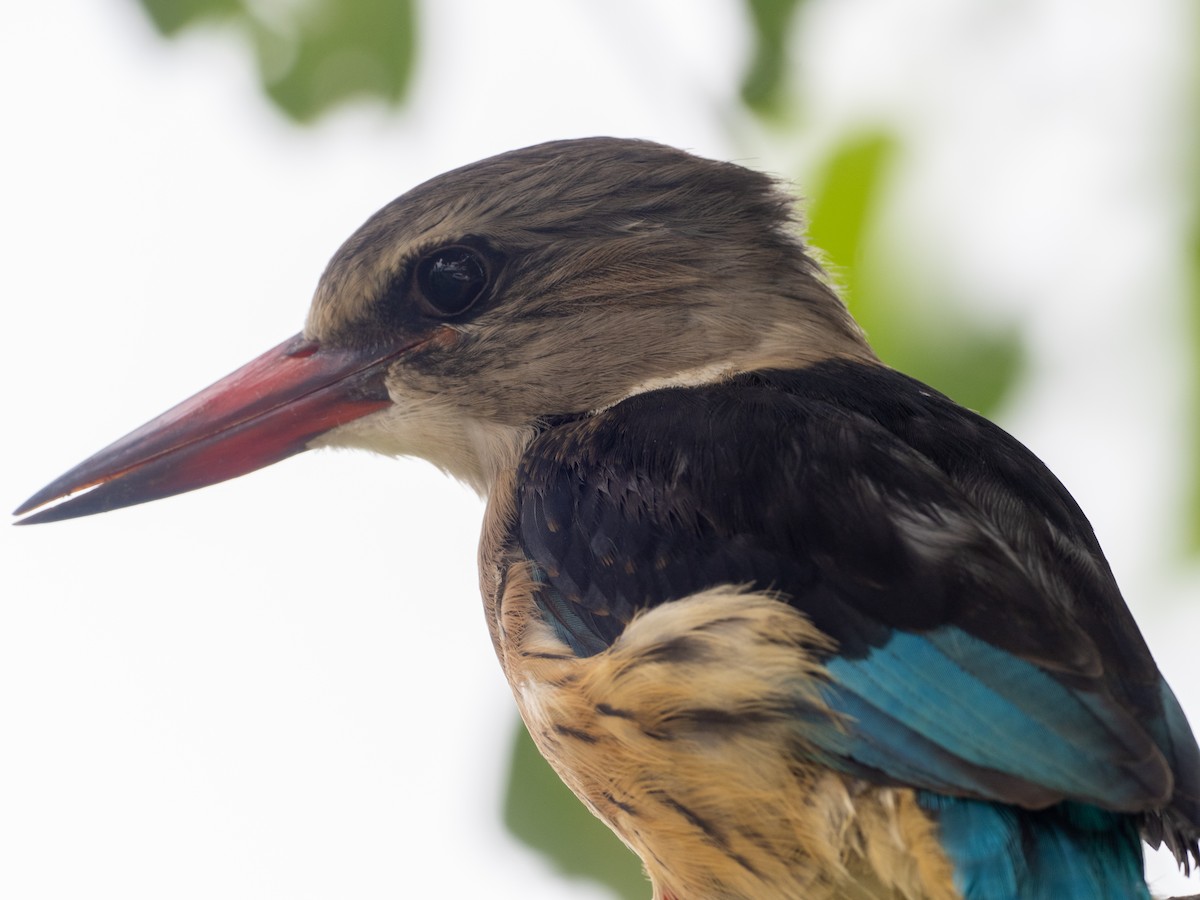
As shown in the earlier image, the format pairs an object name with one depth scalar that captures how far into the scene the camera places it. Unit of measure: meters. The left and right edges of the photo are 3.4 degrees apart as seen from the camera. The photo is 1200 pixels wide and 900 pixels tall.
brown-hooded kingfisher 2.66
